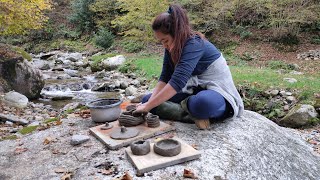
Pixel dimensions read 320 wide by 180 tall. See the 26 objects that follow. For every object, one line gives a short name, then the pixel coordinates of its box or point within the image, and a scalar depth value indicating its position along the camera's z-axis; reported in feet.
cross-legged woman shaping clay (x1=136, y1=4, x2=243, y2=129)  7.06
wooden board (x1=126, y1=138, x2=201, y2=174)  5.80
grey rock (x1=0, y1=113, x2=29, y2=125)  14.54
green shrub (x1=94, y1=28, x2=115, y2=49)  44.47
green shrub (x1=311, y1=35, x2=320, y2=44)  34.43
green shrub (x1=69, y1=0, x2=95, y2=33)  51.92
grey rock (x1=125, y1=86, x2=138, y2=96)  22.68
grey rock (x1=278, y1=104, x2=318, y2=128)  15.33
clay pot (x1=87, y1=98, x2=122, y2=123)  8.57
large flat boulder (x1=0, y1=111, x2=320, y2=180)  6.11
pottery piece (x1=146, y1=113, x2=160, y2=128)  7.76
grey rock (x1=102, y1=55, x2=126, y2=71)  33.50
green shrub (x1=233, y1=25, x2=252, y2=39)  38.19
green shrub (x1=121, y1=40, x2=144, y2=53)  41.54
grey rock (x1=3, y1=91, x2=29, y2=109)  18.31
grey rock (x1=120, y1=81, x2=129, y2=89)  25.24
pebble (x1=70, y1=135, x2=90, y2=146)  7.51
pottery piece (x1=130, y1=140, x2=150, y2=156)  6.24
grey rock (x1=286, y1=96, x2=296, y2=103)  17.05
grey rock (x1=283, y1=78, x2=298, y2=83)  19.77
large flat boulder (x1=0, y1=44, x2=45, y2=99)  20.25
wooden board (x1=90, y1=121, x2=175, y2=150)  6.95
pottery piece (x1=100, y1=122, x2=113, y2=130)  7.96
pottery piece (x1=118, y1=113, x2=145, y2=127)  7.92
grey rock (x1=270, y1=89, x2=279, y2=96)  17.66
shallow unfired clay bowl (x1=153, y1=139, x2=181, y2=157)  6.11
